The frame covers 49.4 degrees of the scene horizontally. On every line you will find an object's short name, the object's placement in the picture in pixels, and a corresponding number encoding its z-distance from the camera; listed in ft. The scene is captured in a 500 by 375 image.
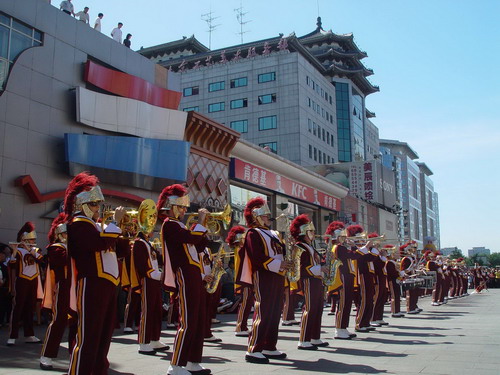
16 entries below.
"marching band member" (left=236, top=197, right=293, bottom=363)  24.61
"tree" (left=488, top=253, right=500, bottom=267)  388.78
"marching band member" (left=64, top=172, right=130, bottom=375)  16.86
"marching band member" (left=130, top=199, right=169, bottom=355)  27.25
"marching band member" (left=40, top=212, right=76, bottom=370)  23.66
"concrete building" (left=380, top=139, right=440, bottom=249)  383.96
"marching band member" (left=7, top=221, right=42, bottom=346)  31.24
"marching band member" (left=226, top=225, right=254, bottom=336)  35.79
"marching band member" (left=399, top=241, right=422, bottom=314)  53.47
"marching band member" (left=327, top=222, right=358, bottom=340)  33.30
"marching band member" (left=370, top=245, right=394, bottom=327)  40.98
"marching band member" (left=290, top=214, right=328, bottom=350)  28.48
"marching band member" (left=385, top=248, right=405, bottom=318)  46.73
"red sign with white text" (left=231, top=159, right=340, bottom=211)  86.66
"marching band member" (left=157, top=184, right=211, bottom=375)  20.68
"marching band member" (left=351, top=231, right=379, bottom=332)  36.96
